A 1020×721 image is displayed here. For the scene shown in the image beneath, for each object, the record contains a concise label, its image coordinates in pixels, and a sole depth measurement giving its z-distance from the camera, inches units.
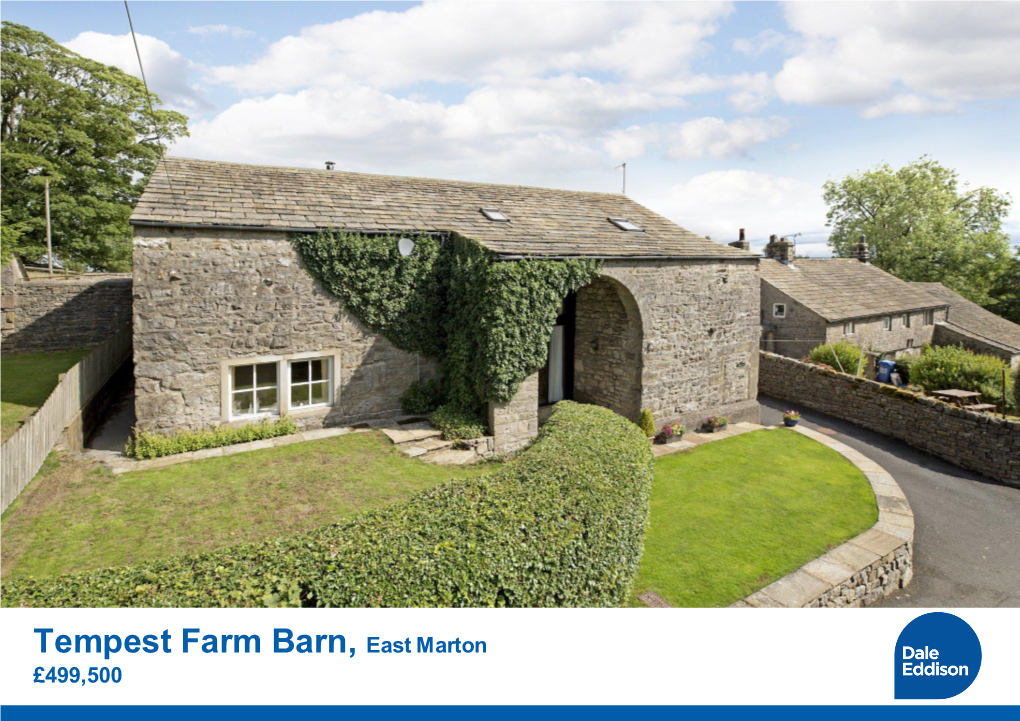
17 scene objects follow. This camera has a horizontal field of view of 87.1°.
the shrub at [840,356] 824.3
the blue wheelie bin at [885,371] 810.2
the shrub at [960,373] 695.1
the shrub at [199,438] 387.2
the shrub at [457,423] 437.7
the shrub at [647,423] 525.3
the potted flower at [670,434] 536.4
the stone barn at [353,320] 394.0
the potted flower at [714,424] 577.6
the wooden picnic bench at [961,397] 660.7
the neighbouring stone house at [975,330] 1101.7
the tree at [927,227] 1552.7
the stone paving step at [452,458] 407.5
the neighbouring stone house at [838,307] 972.6
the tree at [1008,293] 1454.2
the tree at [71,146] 830.5
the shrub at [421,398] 489.7
